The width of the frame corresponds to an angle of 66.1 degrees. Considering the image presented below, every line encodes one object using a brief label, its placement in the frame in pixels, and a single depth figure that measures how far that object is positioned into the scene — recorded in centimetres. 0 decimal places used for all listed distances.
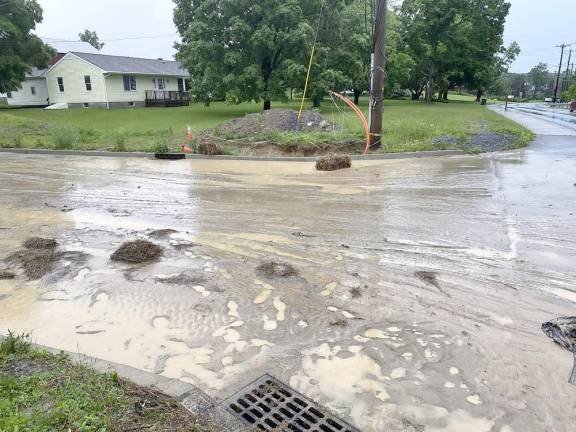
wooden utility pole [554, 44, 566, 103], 7876
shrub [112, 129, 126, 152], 1532
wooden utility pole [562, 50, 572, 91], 8931
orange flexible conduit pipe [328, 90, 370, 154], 1403
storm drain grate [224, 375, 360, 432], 284
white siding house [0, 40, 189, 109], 3847
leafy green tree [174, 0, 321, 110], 2762
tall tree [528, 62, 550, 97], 11831
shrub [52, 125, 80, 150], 1600
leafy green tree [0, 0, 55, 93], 3481
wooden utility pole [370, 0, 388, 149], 1349
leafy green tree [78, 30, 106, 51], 9775
